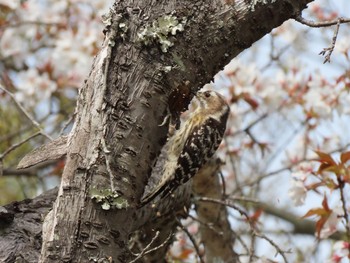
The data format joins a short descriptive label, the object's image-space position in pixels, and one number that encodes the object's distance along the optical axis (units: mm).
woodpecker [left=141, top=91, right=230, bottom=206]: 7363
